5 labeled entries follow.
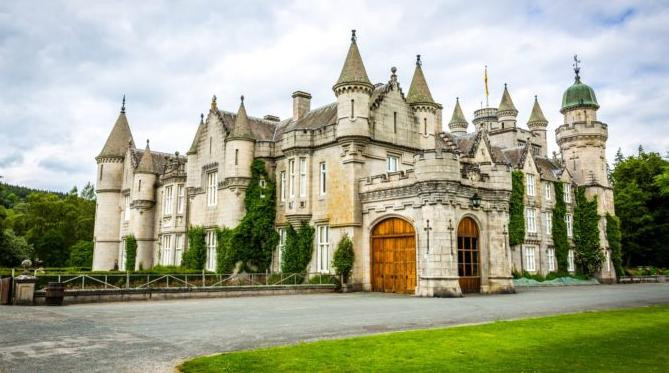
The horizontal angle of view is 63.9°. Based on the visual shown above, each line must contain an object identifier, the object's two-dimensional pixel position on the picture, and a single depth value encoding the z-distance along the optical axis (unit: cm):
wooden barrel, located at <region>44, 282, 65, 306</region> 1861
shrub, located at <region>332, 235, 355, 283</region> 2838
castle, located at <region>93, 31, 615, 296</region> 2614
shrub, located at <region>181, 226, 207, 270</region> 3641
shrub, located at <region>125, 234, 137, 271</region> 4391
